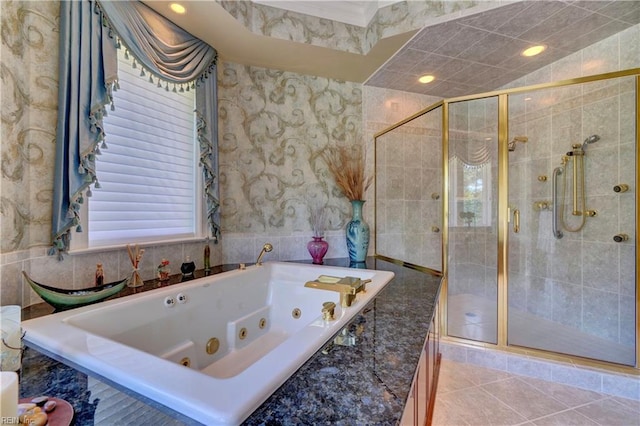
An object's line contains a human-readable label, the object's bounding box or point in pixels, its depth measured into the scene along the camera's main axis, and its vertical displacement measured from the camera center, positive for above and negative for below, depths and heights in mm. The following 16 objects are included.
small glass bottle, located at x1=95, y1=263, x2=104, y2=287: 1366 -313
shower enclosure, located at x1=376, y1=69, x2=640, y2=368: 1858 +22
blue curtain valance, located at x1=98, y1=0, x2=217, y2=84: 1410 +1037
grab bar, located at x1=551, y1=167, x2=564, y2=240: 2275 +109
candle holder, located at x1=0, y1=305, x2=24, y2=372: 668 -327
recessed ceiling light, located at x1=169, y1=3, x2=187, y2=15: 1571 +1228
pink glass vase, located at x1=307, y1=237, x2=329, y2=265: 2217 -292
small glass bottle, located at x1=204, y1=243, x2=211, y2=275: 1924 -321
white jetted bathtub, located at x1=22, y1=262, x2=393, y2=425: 583 -401
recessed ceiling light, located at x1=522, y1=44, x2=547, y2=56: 2025 +1267
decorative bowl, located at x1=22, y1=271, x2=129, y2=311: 1030 -341
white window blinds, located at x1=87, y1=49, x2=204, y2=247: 1470 +283
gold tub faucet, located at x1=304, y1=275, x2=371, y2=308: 1172 -370
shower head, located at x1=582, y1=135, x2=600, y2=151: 2037 +577
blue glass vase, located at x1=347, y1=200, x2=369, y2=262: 2334 -186
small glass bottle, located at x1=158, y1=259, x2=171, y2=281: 1629 -347
